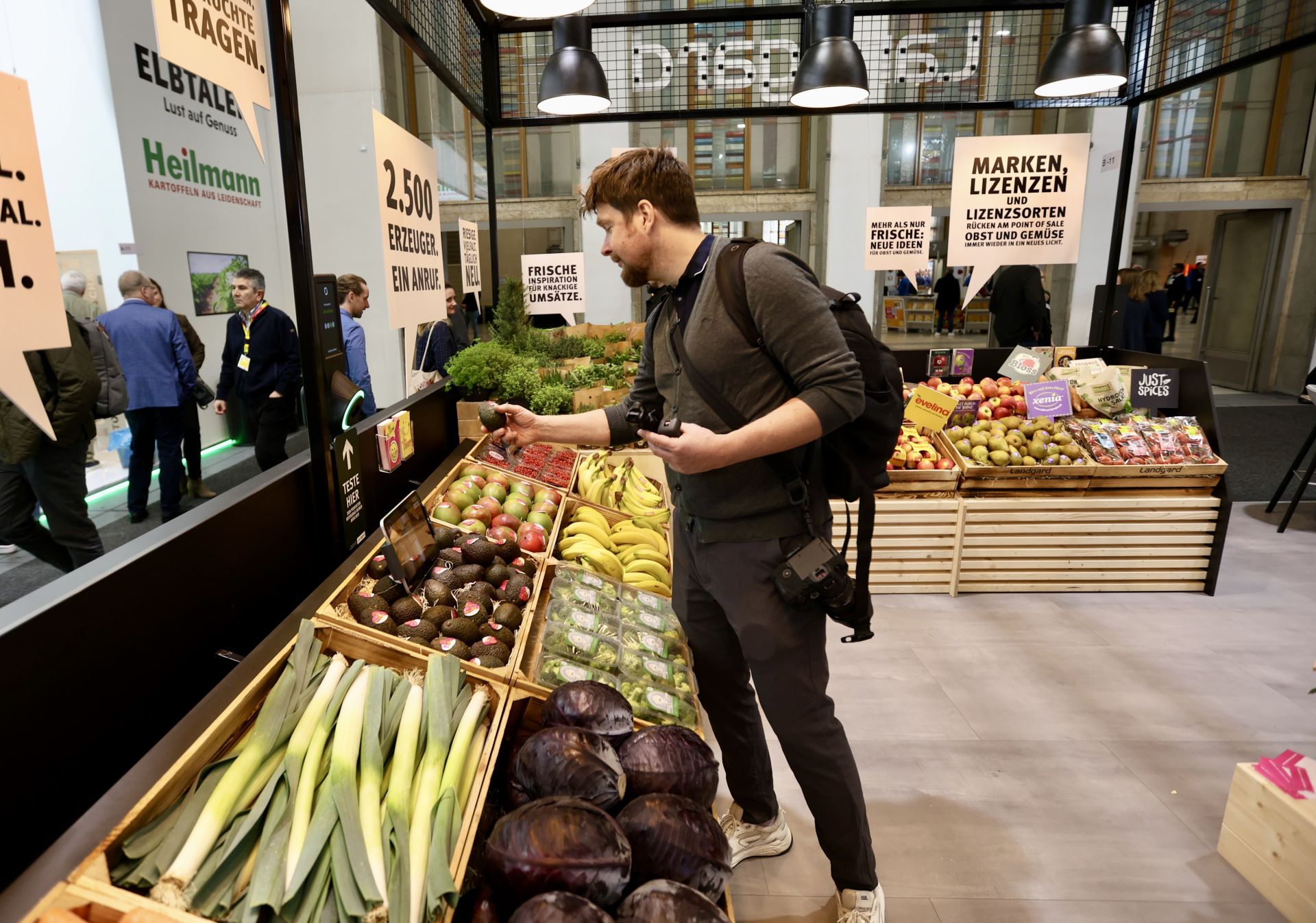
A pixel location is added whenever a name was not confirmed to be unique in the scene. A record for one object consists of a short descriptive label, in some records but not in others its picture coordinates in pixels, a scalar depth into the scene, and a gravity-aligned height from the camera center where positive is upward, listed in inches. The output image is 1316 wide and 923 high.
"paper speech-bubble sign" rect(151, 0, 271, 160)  62.2 +20.9
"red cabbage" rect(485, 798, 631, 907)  45.6 -34.0
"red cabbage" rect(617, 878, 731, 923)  44.3 -36.0
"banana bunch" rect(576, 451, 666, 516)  149.5 -40.6
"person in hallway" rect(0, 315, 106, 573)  140.9 -34.0
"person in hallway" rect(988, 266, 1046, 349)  255.1 -7.1
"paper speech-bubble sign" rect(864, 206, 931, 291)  264.5 +16.0
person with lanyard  204.1 -23.1
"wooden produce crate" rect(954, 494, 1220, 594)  162.2 -54.9
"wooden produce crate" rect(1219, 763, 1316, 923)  77.4 -58.5
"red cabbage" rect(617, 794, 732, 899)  50.2 -36.7
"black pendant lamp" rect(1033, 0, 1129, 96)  162.6 +48.7
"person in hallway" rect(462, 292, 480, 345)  345.3 -11.7
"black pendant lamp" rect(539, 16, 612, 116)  169.3 +46.4
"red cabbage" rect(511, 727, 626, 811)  53.7 -34.2
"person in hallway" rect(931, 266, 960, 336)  498.9 -8.0
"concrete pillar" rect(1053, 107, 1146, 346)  393.7 +32.9
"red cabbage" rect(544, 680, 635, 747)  62.2 -34.6
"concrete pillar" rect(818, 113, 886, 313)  402.3 +48.9
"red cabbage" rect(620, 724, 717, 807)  58.3 -36.7
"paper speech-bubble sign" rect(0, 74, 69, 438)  46.3 +1.7
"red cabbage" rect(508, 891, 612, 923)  42.6 -34.7
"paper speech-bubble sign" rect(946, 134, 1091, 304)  187.0 +20.5
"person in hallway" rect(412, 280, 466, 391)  246.1 -20.3
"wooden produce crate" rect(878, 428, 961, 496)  159.2 -40.8
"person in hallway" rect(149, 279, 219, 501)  237.8 -47.5
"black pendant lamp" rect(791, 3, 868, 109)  174.6 +50.6
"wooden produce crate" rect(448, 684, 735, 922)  63.6 -40.6
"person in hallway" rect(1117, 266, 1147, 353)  305.0 -10.5
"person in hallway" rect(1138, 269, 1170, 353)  332.8 -14.4
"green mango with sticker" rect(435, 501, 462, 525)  110.5 -32.9
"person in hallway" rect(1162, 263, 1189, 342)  482.5 -2.5
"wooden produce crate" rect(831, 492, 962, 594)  160.7 -54.3
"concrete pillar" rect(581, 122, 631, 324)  404.2 +10.0
